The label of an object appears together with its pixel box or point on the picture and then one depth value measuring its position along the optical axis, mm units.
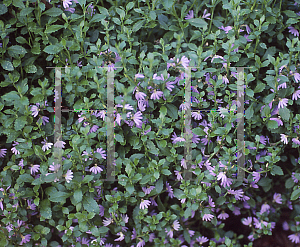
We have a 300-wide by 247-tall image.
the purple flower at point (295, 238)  1083
